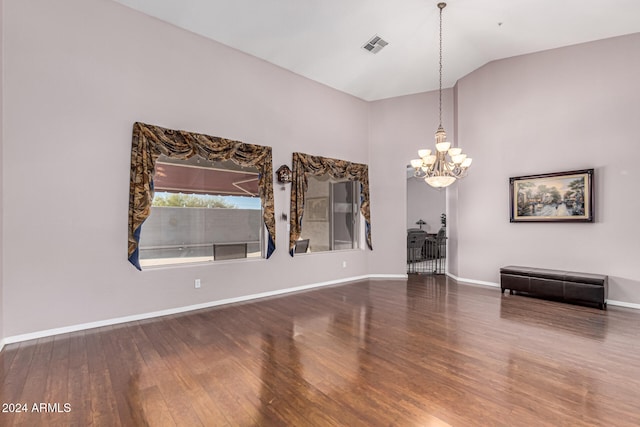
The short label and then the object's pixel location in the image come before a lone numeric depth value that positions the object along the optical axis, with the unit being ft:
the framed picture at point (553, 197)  16.82
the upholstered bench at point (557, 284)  15.39
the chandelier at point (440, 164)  14.24
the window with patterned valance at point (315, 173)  18.96
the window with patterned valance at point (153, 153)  13.48
